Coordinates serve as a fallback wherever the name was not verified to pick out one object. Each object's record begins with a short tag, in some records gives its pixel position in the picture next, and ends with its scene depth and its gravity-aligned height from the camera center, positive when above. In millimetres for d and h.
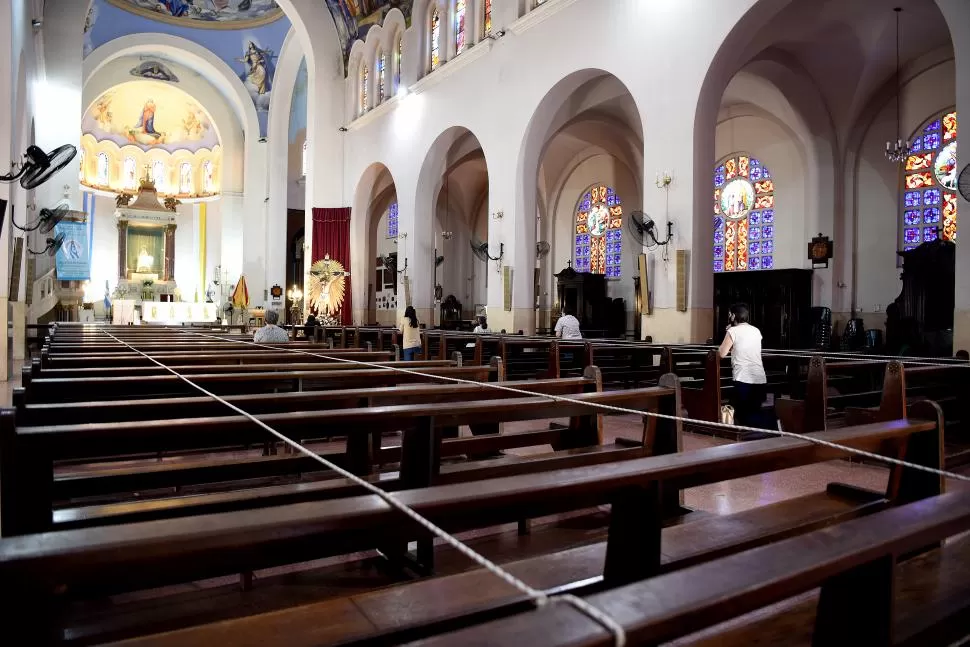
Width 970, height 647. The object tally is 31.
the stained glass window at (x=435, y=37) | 15328 +6854
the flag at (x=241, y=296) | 24656 +1061
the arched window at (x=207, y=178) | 28562 +6394
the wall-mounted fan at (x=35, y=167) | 7467 +1830
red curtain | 19219 +2679
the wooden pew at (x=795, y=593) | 837 -383
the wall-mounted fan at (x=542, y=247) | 18061 +2173
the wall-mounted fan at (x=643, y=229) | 9914 +1487
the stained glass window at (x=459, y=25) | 14586 +6737
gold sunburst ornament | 18656 +1132
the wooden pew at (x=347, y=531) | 969 -356
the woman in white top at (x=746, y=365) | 5551 -331
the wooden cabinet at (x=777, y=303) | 13414 +487
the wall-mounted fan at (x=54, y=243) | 13422 +1694
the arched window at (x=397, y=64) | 17062 +6831
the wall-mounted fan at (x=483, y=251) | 12969 +1622
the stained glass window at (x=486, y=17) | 13695 +6497
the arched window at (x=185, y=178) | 28719 +6410
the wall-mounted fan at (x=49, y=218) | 11477 +1869
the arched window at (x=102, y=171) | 26938 +6304
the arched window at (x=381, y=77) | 17609 +6773
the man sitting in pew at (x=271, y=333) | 8219 -113
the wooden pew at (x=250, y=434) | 1707 -342
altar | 24906 +467
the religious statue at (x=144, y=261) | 27031 +2580
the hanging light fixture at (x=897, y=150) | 10773 +3037
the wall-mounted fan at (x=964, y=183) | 6732 +1494
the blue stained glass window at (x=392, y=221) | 23188 +3731
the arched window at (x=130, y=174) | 27823 +6412
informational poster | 16547 +1797
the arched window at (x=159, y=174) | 28203 +6481
